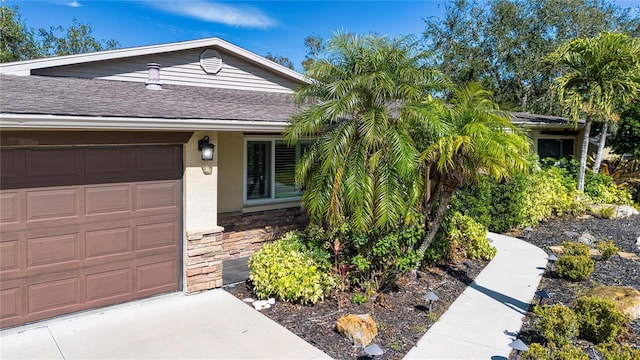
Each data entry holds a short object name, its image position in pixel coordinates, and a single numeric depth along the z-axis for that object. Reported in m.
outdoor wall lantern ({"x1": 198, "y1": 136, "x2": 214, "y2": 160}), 7.06
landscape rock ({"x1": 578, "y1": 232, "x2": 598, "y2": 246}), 10.71
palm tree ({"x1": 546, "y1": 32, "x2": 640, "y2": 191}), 13.51
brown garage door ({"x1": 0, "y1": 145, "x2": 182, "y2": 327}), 5.72
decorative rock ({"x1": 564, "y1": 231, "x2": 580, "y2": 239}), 11.27
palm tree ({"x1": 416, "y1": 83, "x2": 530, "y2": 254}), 6.48
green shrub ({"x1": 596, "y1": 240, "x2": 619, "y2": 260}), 9.09
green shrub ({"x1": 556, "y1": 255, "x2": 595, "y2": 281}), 7.91
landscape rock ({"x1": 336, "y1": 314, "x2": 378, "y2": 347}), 5.53
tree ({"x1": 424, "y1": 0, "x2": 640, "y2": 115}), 24.00
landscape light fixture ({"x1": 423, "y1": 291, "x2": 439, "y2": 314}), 6.39
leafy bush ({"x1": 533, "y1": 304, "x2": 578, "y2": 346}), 5.32
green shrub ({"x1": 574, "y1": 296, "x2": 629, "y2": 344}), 5.47
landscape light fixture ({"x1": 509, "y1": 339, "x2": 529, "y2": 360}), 4.75
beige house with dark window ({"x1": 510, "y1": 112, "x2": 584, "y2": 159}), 16.83
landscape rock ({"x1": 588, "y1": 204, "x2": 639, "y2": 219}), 13.87
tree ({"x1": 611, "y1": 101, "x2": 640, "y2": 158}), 15.88
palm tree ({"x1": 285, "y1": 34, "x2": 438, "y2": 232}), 6.88
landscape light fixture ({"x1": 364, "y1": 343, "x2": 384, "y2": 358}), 4.70
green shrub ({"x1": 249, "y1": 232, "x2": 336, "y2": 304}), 6.74
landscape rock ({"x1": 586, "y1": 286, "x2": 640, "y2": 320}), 6.34
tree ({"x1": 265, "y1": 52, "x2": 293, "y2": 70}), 43.33
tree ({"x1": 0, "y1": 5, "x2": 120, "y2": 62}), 26.78
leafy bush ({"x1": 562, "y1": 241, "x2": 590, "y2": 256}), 8.36
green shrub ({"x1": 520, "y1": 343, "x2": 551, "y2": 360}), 4.69
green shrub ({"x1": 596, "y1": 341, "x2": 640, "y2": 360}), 4.44
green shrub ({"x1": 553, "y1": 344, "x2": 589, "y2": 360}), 4.59
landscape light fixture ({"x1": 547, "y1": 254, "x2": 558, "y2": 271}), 8.76
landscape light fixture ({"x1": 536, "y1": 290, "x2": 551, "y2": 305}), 6.27
